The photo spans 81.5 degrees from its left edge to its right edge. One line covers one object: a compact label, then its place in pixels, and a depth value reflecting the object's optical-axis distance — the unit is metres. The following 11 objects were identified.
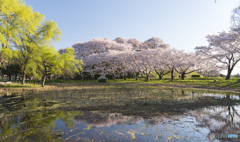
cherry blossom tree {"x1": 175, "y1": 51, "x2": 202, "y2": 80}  33.94
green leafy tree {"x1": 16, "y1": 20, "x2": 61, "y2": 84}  21.81
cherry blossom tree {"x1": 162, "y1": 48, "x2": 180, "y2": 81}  34.41
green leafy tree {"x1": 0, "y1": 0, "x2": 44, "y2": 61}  16.12
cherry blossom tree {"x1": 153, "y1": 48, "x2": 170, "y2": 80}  34.88
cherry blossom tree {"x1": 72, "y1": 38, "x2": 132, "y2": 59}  45.26
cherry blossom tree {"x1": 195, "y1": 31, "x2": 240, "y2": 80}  25.44
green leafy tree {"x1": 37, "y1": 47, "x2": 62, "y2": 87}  22.29
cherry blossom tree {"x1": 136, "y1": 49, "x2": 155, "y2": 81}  34.56
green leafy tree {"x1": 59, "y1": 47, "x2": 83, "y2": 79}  23.94
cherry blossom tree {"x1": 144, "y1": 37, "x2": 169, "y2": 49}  55.19
